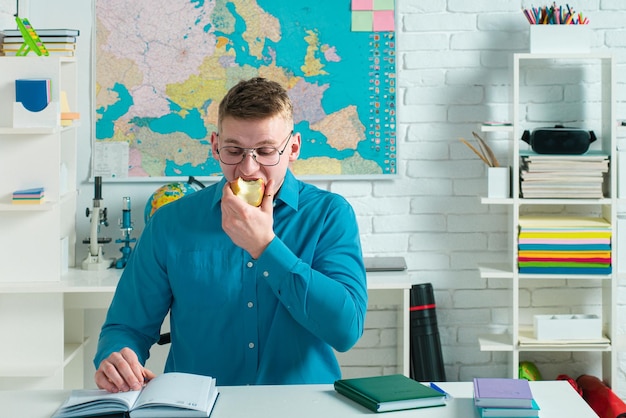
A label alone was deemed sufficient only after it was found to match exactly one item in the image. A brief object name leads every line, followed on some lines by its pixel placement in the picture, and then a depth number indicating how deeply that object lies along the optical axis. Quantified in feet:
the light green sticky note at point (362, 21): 11.79
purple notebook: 5.34
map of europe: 11.80
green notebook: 5.49
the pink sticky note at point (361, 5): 11.78
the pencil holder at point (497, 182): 11.30
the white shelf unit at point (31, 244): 10.27
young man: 6.27
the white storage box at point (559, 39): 11.05
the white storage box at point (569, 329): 11.27
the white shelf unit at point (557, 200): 11.10
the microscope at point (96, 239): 11.26
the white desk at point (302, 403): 5.46
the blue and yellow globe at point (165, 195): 11.10
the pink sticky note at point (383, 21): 11.80
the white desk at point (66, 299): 10.26
